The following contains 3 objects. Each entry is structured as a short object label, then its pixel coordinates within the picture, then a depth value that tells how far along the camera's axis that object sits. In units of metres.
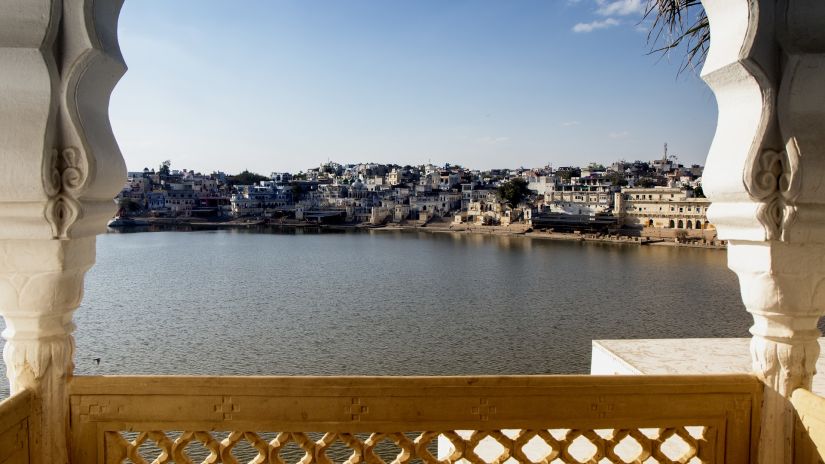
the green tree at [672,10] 2.86
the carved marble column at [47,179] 1.25
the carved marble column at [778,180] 1.32
